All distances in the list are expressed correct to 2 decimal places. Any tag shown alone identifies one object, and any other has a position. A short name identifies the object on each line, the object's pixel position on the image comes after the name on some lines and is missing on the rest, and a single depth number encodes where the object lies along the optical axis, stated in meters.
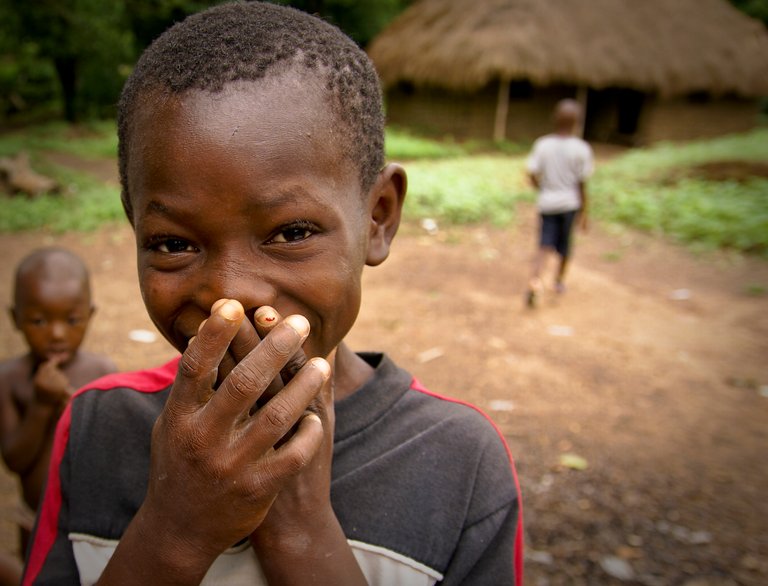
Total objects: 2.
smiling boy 0.79
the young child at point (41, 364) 2.11
